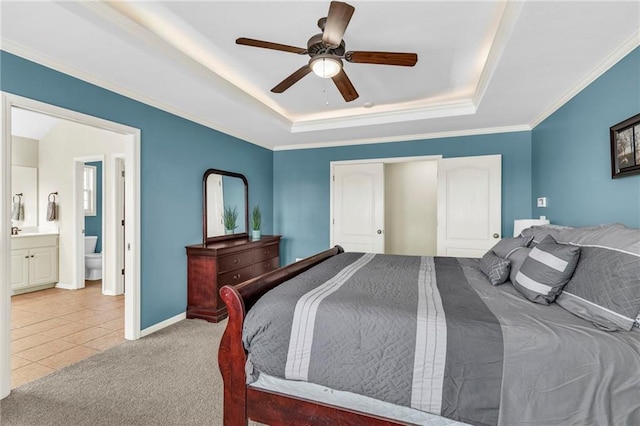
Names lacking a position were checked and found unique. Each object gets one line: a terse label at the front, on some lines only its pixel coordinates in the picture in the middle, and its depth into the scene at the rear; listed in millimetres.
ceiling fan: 1819
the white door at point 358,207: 4938
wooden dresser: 3549
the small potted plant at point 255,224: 4766
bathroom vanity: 4473
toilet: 5281
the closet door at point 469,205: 4266
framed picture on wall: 2037
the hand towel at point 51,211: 4988
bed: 1268
